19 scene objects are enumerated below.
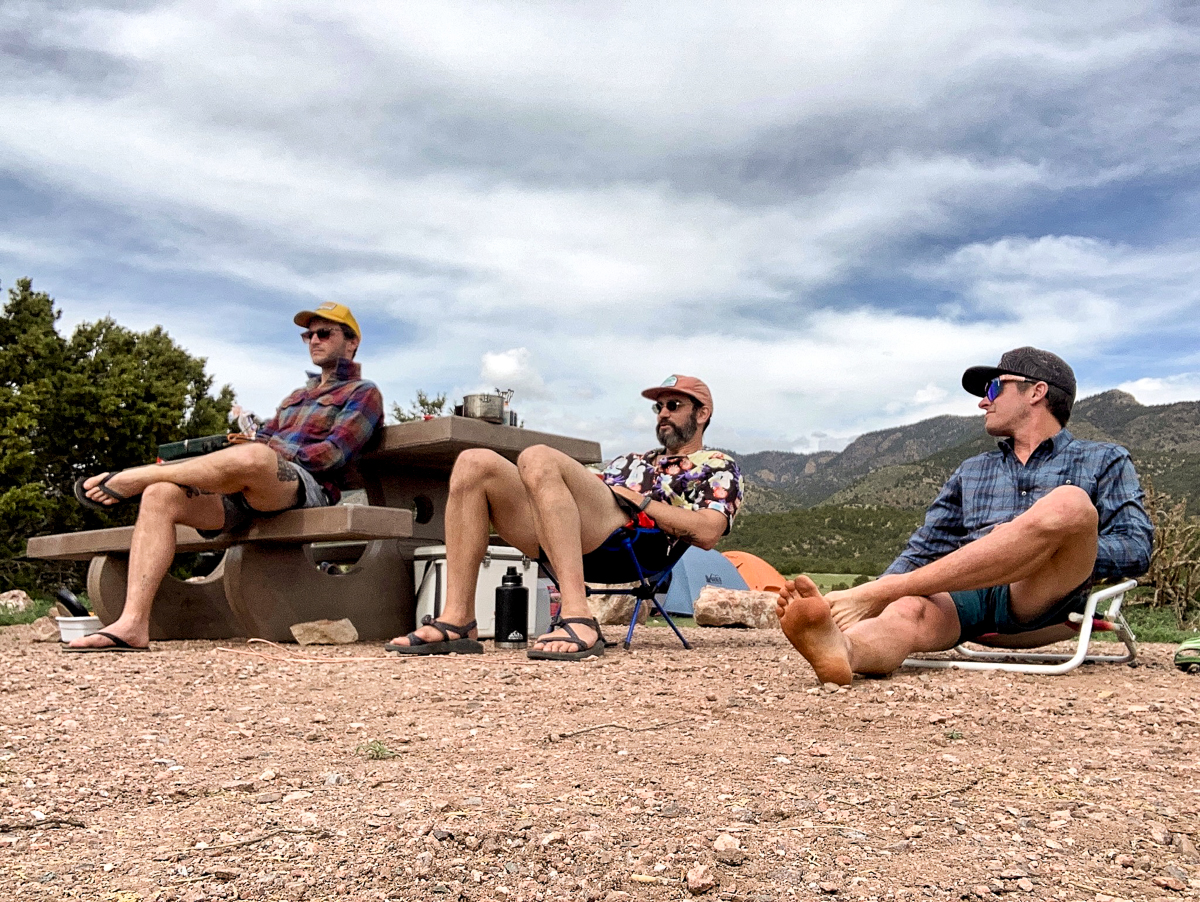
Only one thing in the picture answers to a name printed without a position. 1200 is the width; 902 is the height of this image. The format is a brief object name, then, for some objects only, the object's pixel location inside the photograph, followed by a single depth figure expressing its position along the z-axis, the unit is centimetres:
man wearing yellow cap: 405
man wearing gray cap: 279
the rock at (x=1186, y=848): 163
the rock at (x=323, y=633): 457
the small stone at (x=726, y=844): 158
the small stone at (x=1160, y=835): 168
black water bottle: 427
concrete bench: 428
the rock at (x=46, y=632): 533
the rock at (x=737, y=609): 770
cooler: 483
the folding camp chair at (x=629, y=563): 412
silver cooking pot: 480
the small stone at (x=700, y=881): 144
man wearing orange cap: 371
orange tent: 998
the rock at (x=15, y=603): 872
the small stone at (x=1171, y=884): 150
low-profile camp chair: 311
